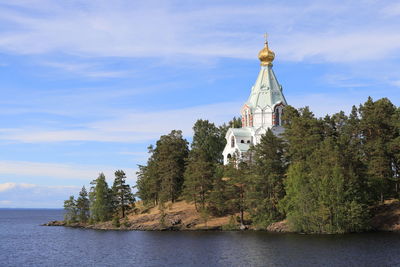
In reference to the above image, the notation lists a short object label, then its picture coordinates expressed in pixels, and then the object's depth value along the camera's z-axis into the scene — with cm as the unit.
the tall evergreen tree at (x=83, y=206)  11175
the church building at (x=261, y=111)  10750
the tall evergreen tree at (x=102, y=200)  10288
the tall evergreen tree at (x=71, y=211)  11209
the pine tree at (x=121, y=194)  10200
